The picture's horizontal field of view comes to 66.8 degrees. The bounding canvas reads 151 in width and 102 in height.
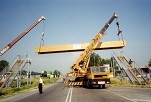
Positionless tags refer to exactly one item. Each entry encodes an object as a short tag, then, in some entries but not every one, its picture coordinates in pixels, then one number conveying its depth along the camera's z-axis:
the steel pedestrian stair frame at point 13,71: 16.72
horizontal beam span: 23.19
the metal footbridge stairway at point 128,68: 19.03
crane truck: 14.28
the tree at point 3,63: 74.98
